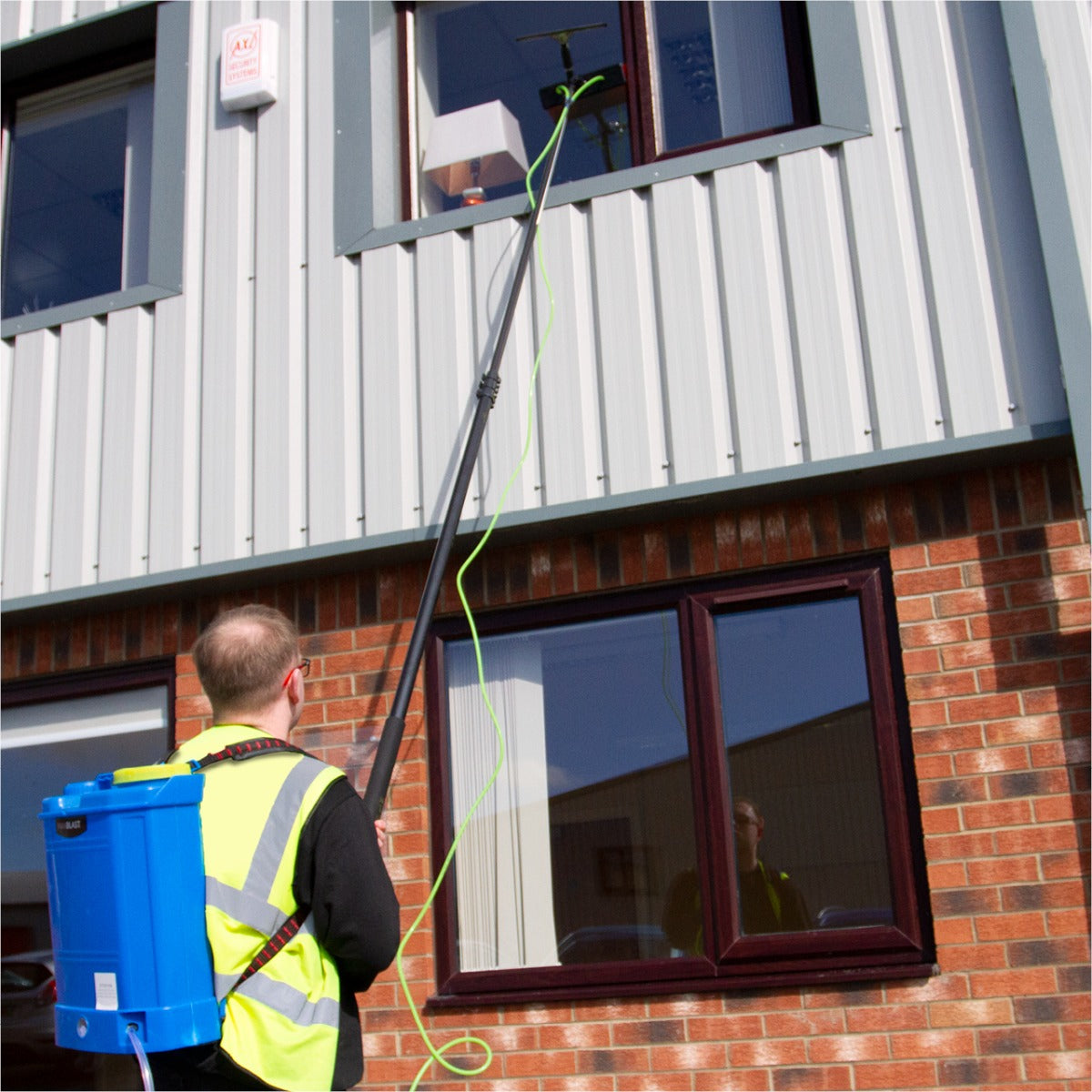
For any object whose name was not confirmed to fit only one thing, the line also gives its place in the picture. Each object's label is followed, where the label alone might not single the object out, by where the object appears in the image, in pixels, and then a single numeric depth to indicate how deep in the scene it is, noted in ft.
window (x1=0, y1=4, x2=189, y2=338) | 18.80
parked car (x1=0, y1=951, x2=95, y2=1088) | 17.28
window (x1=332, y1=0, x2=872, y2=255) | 15.10
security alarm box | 17.97
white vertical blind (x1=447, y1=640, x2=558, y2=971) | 14.60
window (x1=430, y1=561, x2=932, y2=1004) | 13.33
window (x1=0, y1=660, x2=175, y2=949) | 17.20
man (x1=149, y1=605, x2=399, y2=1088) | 8.02
